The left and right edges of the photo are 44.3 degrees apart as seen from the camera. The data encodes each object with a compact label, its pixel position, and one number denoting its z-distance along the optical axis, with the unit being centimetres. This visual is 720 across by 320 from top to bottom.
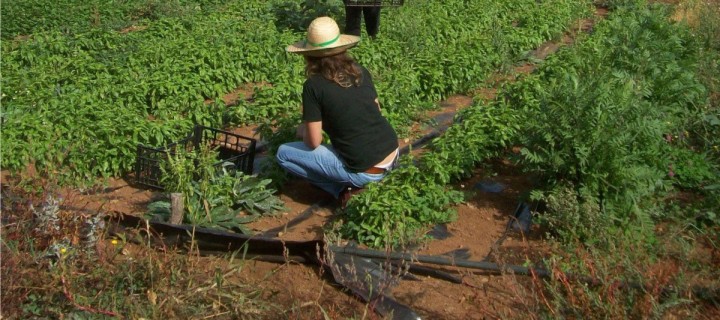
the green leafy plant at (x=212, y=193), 552
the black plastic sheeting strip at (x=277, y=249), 452
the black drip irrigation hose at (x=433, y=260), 485
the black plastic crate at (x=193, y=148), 616
